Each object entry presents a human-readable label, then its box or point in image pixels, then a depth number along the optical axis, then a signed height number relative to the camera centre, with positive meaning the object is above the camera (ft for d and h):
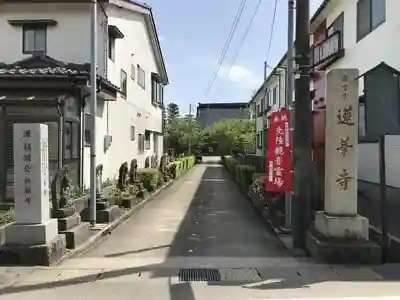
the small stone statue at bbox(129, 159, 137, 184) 58.69 -3.62
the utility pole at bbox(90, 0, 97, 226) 38.17 +1.65
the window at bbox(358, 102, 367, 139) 44.52 +2.12
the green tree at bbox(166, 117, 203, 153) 180.45 +3.14
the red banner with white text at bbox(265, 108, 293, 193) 37.47 -0.80
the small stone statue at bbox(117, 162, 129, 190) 52.85 -3.71
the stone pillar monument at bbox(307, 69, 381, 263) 27.14 -1.11
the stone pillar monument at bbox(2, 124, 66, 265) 25.58 -3.43
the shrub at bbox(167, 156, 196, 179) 98.53 -5.45
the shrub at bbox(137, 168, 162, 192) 66.30 -4.85
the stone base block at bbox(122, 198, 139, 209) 50.06 -6.18
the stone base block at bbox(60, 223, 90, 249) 29.71 -5.86
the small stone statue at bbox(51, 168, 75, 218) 30.81 -3.47
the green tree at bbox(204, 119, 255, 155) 164.81 +2.93
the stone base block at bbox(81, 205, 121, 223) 39.50 -6.00
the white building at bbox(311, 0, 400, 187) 26.18 +8.77
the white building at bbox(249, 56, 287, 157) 96.68 +10.88
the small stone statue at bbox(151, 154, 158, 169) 98.98 -3.74
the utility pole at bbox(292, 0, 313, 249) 30.99 +1.24
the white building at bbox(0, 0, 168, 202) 44.93 +6.88
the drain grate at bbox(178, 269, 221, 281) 23.04 -6.47
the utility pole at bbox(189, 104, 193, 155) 181.04 +1.65
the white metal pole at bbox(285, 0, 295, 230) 38.17 +5.41
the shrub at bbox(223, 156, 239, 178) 99.29 -4.99
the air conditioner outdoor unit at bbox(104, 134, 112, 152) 57.88 +0.29
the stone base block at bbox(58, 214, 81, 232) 30.27 -5.06
